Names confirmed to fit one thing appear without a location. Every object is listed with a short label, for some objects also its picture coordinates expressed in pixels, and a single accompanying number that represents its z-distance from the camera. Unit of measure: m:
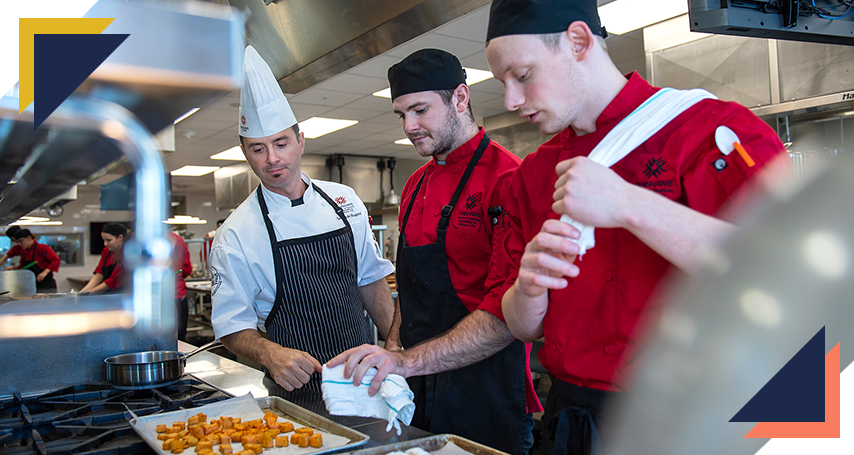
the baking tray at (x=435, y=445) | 1.02
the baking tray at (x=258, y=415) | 1.13
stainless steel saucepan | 1.69
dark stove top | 1.19
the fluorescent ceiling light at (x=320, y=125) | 6.92
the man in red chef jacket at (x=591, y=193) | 0.77
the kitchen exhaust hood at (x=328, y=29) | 1.21
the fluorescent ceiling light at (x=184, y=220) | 8.41
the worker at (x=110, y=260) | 6.09
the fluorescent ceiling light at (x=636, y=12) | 3.79
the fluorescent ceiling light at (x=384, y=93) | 5.61
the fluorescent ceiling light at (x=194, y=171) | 10.38
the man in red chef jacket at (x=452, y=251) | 1.51
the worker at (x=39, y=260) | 8.40
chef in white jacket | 1.75
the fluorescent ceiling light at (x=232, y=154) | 8.56
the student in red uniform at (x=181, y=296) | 5.81
